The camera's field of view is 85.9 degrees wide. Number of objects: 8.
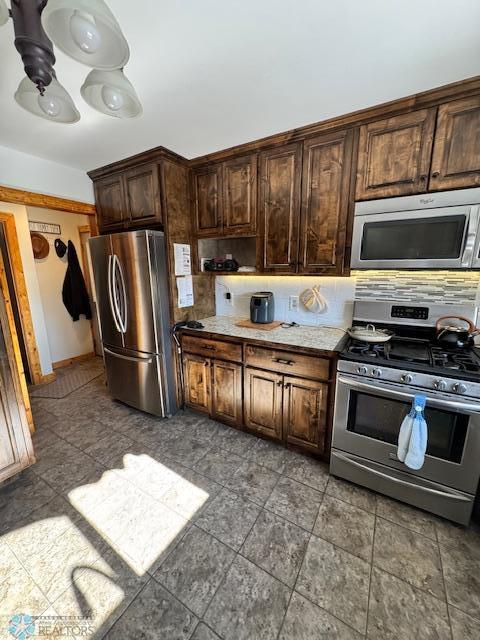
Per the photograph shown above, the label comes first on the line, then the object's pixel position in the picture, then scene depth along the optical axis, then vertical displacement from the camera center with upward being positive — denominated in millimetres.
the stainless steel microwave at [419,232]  1517 +201
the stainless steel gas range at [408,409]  1392 -874
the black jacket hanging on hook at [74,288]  3957 -318
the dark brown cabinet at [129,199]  2287 +637
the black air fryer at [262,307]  2420 -387
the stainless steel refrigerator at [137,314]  2242 -433
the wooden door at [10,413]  1777 -1001
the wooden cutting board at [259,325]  2340 -545
